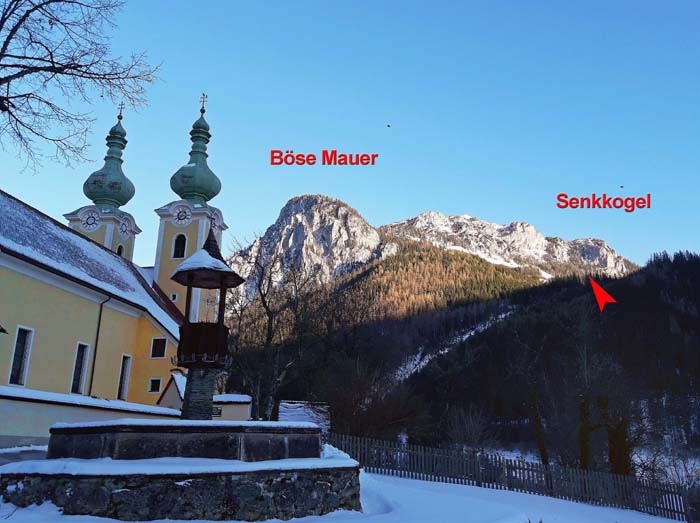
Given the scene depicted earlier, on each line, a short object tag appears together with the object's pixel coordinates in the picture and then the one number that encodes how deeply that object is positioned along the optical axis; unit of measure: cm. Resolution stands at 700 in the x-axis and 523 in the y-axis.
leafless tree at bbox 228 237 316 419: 3503
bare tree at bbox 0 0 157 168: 1101
